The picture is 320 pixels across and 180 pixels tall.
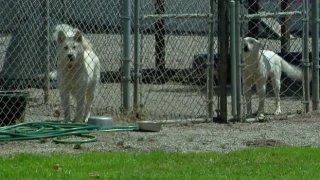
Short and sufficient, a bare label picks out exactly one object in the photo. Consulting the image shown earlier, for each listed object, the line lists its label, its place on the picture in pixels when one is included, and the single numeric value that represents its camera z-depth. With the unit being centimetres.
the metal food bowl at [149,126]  1727
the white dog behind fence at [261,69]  2258
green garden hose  1521
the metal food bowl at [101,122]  1706
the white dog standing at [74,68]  1925
